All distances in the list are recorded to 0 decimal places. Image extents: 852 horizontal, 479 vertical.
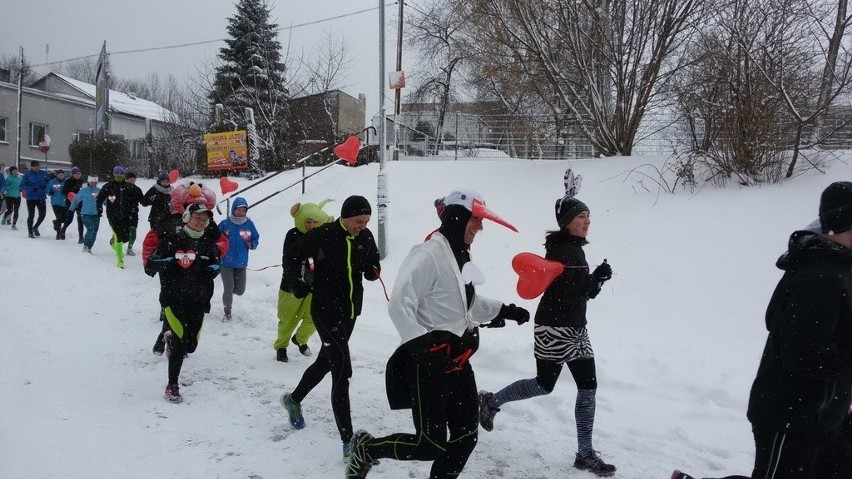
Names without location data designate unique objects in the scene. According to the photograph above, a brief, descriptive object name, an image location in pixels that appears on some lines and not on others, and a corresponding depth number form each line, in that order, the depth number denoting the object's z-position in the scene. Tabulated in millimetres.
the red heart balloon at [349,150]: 9094
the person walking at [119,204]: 10141
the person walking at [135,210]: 10414
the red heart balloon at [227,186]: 8898
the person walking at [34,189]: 12672
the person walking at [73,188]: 12242
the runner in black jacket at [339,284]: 3734
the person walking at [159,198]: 9609
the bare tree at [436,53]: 26969
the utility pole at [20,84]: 26891
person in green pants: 5207
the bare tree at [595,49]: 10898
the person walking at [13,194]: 13342
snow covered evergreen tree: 23500
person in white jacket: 2824
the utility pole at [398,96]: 13500
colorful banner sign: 17453
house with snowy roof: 30172
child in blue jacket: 7199
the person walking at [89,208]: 11031
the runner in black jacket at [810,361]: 2238
